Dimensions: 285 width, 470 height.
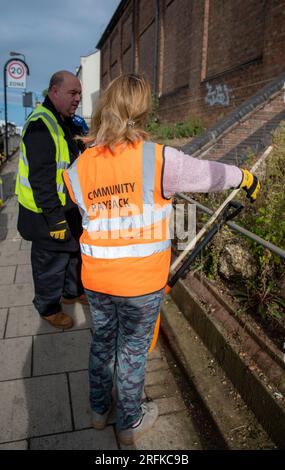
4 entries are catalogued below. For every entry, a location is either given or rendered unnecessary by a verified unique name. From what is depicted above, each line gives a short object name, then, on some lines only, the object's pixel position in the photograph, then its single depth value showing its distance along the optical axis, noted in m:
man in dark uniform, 2.70
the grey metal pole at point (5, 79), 12.45
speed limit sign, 12.59
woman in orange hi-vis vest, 1.69
